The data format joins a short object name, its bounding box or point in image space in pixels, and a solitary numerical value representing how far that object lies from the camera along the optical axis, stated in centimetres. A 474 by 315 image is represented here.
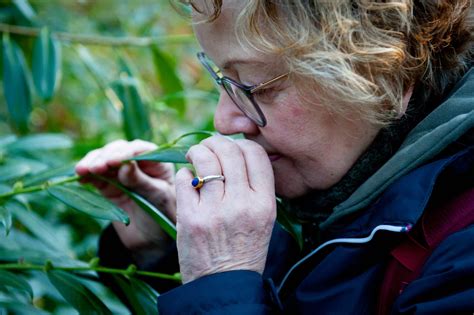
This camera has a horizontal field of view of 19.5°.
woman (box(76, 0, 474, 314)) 89
